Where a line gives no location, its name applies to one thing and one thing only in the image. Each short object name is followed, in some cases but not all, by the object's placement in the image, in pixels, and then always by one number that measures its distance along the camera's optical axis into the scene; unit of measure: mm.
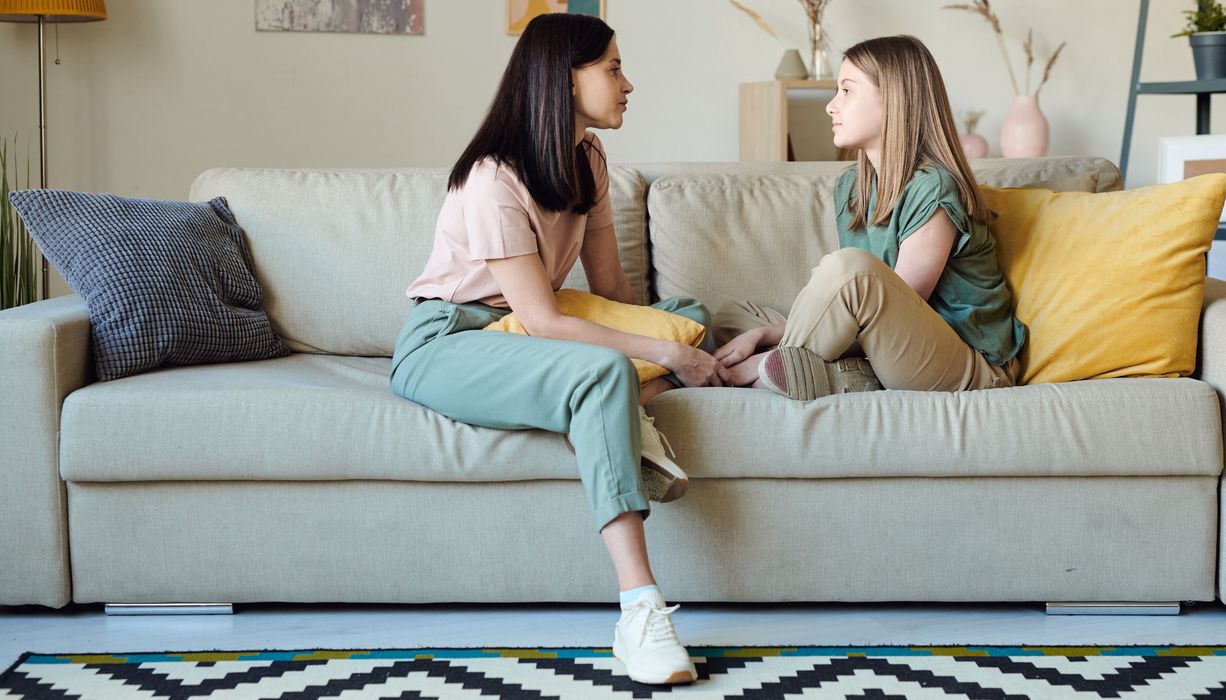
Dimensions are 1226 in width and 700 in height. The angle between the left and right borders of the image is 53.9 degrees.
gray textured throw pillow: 2061
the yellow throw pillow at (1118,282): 1986
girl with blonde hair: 1868
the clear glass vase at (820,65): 4078
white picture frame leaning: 3248
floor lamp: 3410
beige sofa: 1835
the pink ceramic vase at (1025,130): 4047
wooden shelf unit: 3945
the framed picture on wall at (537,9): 4078
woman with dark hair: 1682
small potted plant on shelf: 3330
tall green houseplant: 3154
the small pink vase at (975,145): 4047
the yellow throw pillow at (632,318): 2012
